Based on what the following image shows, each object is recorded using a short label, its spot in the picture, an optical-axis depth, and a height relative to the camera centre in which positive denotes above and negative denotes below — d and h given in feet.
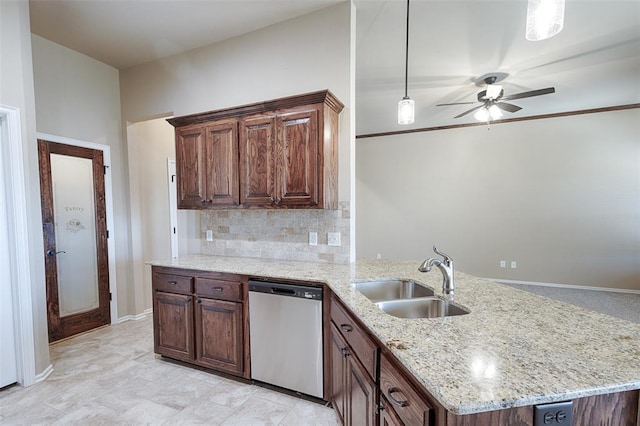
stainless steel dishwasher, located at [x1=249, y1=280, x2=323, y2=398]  6.55 -3.32
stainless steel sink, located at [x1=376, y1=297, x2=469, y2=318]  5.06 -2.01
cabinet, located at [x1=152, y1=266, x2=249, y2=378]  7.45 -3.33
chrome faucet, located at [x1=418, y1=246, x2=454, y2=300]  5.34 -1.44
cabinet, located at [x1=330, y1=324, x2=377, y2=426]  4.18 -3.26
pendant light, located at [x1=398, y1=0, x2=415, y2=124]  7.87 +2.53
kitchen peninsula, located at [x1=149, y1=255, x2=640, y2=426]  2.46 -1.72
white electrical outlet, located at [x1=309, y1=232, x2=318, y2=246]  8.59 -1.19
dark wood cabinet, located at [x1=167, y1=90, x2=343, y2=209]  7.43 +1.32
